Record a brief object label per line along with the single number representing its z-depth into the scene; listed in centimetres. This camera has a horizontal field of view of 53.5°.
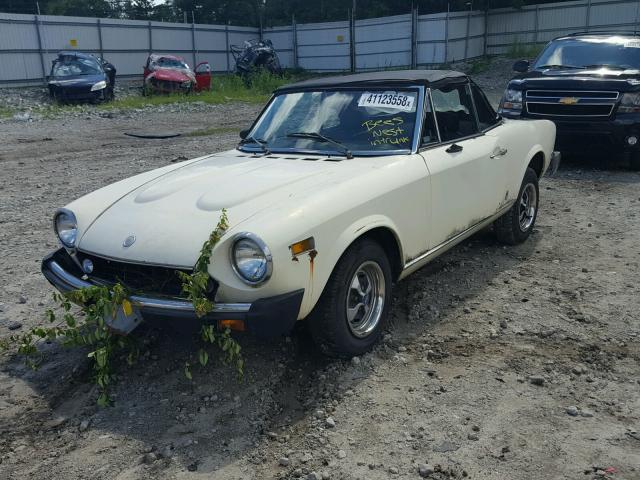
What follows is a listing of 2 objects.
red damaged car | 2173
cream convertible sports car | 320
